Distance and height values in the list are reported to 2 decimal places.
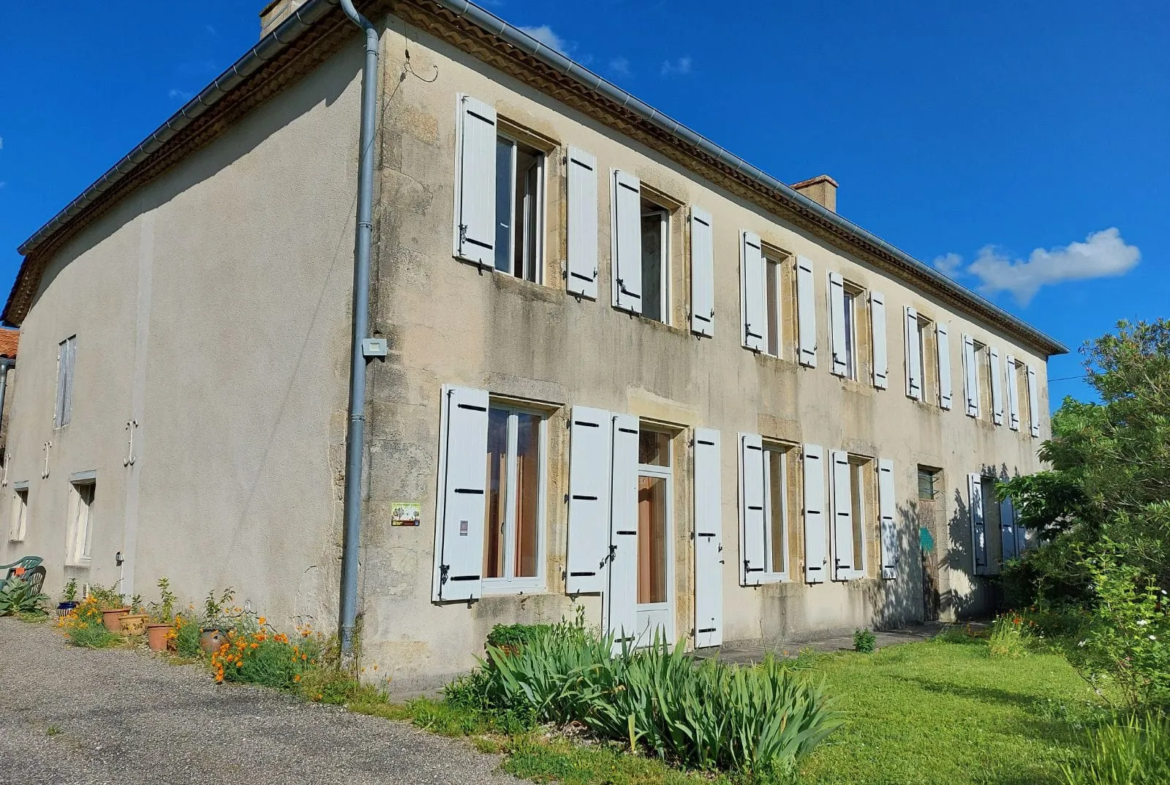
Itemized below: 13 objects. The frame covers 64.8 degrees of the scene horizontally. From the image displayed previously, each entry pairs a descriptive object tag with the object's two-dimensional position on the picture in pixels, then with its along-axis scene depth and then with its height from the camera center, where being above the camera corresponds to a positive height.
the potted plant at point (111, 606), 8.86 -0.64
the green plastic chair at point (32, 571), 11.38 -0.36
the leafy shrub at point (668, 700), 4.65 -0.85
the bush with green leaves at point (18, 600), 10.70 -0.67
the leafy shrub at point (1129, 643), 5.05 -0.52
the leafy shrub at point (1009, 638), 9.27 -0.93
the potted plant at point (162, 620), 8.03 -0.71
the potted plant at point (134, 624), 8.75 -0.76
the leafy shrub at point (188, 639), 7.63 -0.80
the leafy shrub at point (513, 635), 6.62 -0.64
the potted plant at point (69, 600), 10.06 -0.65
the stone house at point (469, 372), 7.07 +1.67
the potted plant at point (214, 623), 7.33 -0.67
